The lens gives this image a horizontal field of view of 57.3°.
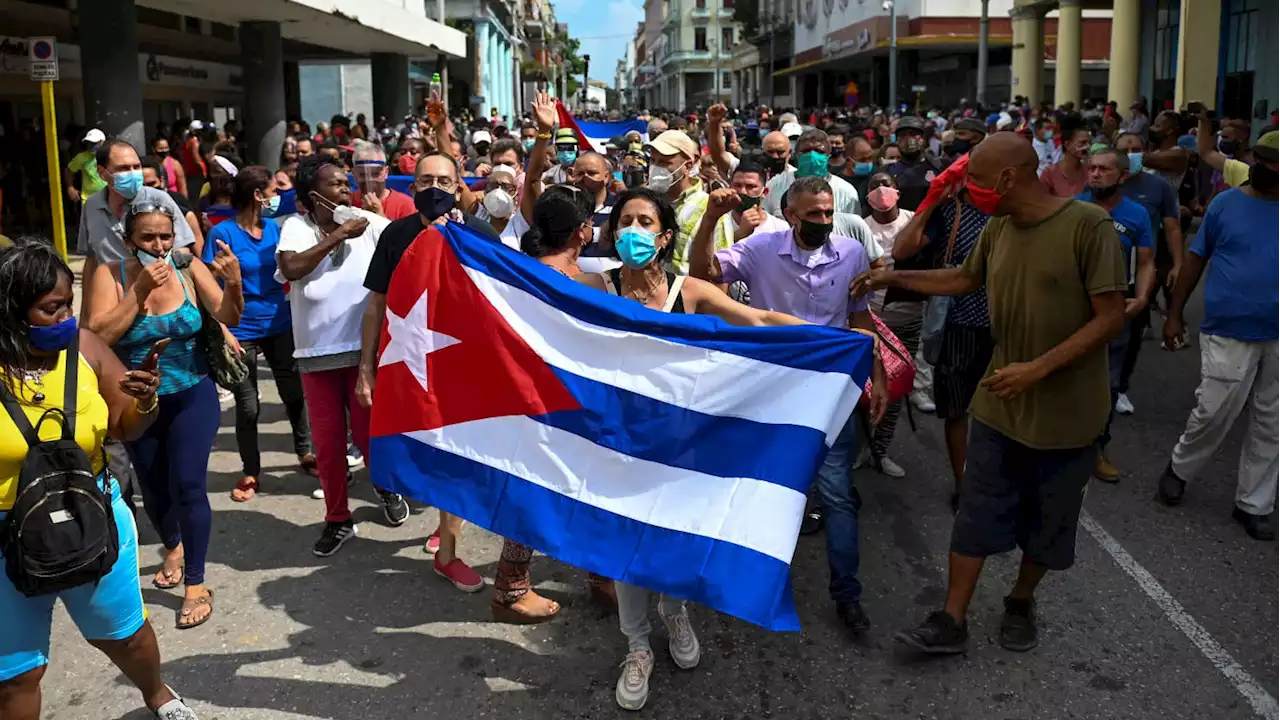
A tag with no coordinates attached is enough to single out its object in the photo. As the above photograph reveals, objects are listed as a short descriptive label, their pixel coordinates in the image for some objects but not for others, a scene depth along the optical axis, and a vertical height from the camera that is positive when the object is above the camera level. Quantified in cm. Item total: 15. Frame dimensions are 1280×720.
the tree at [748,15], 8512 +1108
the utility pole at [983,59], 3738 +339
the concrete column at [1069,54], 3067 +289
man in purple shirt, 459 -46
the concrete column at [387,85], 3067 +220
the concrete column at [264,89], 2139 +149
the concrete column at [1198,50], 2356 +224
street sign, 1091 +105
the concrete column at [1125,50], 2670 +257
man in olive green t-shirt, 407 -74
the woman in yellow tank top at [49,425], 321 -71
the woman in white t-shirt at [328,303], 534 -61
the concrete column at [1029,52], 3525 +333
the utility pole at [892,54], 4319 +407
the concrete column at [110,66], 1480 +134
